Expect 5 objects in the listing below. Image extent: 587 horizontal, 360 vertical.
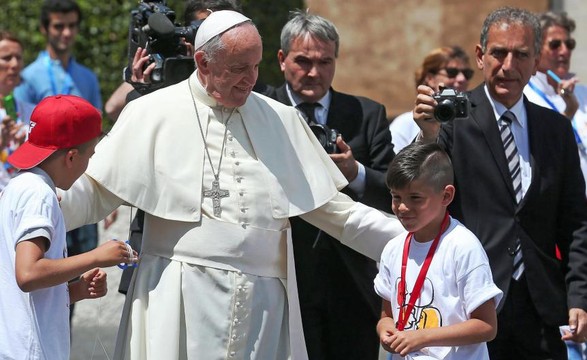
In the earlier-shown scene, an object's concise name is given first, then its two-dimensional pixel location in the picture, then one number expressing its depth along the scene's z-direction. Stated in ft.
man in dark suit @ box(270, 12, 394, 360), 40.14
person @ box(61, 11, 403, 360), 33.47
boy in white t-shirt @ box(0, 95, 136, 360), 29.91
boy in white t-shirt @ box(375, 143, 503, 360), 32.07
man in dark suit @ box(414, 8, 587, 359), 36.99
